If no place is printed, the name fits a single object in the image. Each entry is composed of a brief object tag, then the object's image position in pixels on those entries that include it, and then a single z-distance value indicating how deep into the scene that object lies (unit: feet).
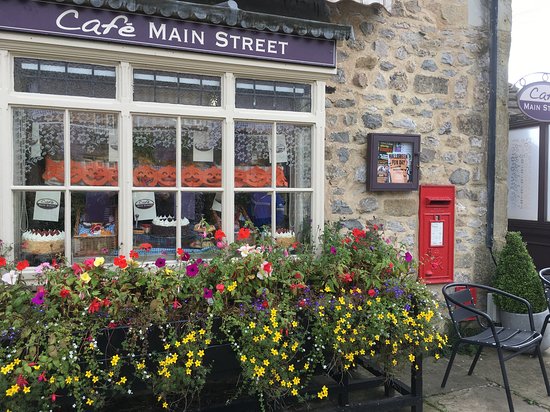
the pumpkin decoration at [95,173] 11.30
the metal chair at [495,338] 11.36
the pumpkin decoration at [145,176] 11.74
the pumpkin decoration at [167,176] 11.98
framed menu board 14.74
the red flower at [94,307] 8.94
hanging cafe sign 17.74
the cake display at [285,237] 13.14
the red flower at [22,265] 9.45
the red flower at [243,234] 11.00
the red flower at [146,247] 10.58
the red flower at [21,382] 7.77
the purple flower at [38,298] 8.71
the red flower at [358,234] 12.47
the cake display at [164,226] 12.01
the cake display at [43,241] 10.92
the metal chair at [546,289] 13.62
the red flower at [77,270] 9.75
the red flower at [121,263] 9.85
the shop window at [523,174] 21.98
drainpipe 16.31
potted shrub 15.79
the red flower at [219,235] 11.25
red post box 15.71
